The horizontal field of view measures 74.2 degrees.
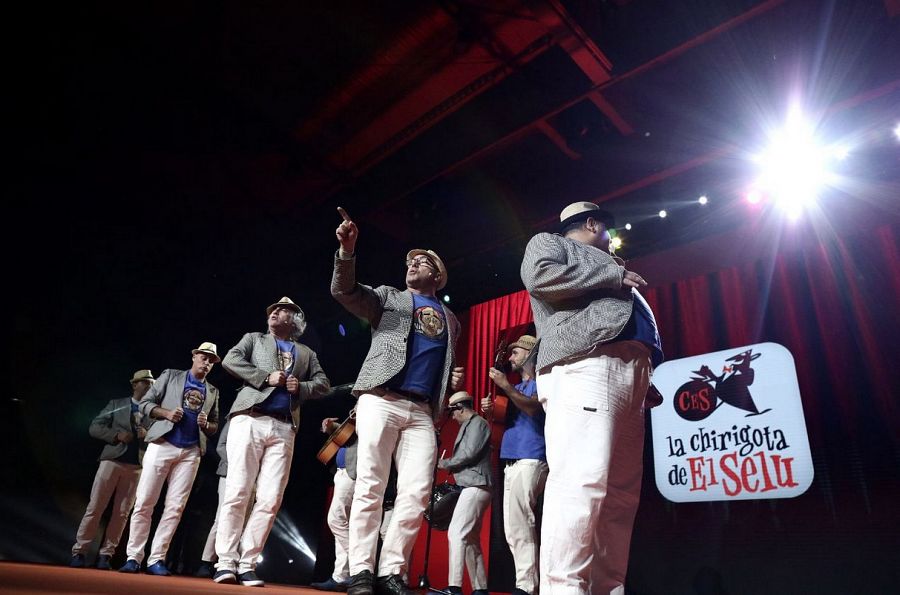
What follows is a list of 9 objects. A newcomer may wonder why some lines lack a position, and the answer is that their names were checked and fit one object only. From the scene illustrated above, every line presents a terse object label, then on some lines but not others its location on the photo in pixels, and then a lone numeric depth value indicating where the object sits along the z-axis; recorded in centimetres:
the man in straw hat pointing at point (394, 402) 260
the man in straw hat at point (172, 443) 431
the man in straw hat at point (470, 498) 409
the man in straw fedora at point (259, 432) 333
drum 465
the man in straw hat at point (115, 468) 531
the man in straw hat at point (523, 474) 386
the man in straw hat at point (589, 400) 179
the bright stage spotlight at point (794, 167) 532
